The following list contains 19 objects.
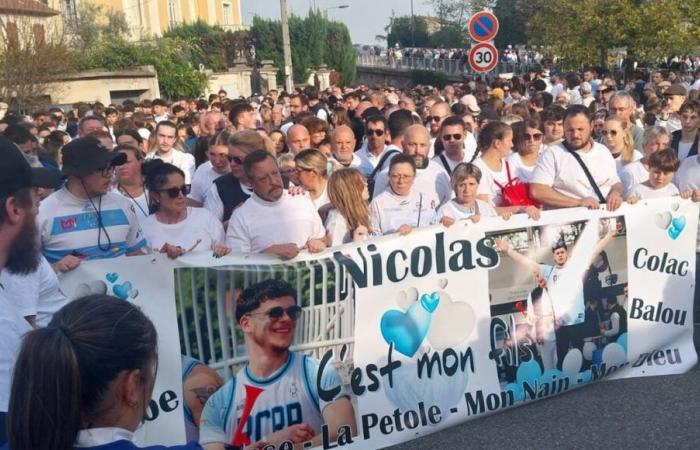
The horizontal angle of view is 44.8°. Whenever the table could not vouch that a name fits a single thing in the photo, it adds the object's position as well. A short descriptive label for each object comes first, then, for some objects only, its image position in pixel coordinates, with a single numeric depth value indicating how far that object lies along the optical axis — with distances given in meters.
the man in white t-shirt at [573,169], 6.04
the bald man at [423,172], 6.12
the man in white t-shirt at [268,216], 4.99
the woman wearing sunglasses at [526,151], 6.65
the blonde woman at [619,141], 7.09
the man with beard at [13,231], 2.78
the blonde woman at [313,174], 5.98
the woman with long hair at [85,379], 1.73
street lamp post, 30.08
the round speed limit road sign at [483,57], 12.08
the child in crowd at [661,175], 6.03
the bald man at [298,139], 7.55
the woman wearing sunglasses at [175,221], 4.97
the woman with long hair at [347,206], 5.27
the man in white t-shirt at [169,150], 8.59
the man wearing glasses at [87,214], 4.54
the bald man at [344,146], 7.47
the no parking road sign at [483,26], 12.30
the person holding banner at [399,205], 5.62
